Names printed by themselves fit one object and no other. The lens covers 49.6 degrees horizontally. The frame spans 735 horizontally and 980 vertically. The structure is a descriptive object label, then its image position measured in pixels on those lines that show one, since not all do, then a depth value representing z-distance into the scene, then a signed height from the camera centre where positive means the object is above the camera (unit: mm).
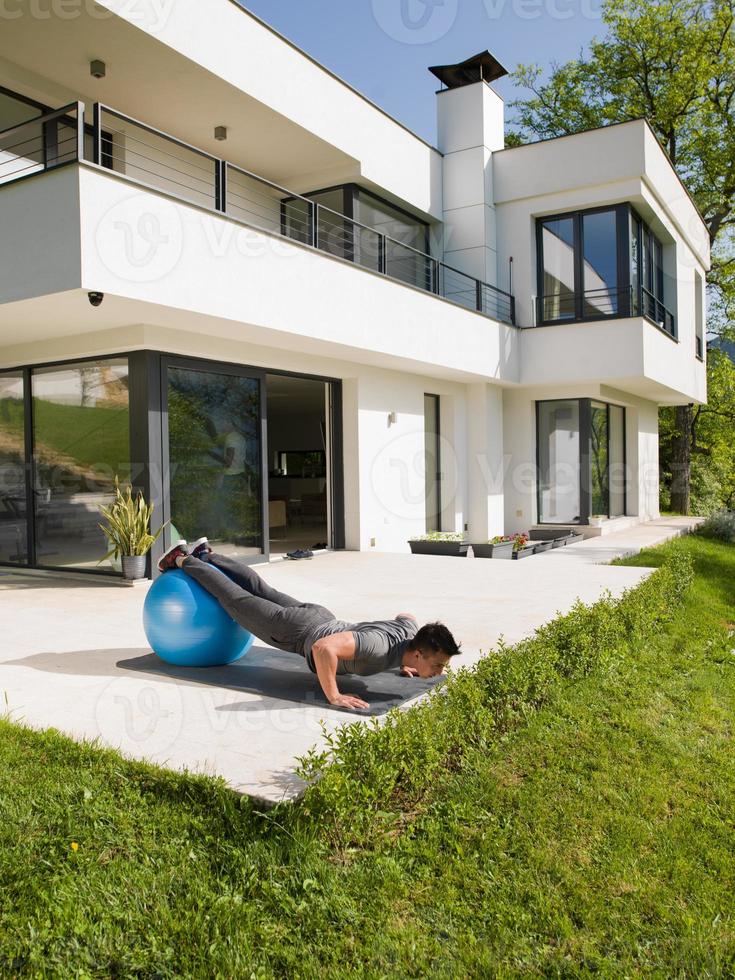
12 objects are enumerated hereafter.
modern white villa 8633 +2436
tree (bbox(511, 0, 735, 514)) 22625 +11657
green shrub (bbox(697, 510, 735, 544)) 17047 -1110
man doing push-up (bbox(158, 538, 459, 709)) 4605 -913
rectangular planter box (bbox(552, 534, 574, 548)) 14820 -1184
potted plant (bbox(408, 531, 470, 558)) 13430 -1093
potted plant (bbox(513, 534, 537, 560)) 13992 -1258
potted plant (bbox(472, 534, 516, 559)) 13727 -1206
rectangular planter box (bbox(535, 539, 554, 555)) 14211 -1219
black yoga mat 4934 -1325
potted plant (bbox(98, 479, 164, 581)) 9422 -567
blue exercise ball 5352 -965
